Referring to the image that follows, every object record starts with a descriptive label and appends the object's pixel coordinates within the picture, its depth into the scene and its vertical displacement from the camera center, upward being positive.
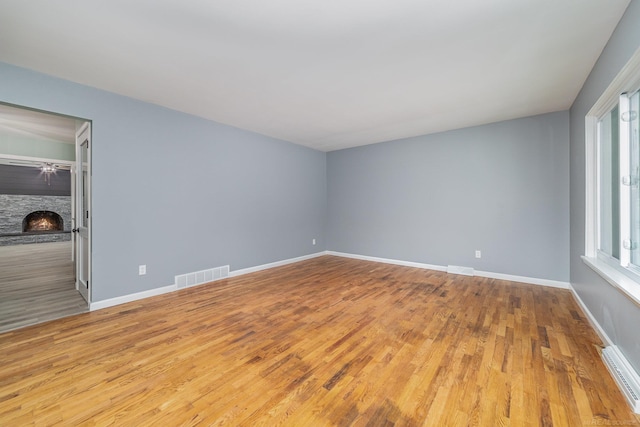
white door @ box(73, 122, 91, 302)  2.93 +0.04
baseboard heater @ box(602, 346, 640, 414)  1.44 -1.04
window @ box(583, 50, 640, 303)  1.86 +0.26
